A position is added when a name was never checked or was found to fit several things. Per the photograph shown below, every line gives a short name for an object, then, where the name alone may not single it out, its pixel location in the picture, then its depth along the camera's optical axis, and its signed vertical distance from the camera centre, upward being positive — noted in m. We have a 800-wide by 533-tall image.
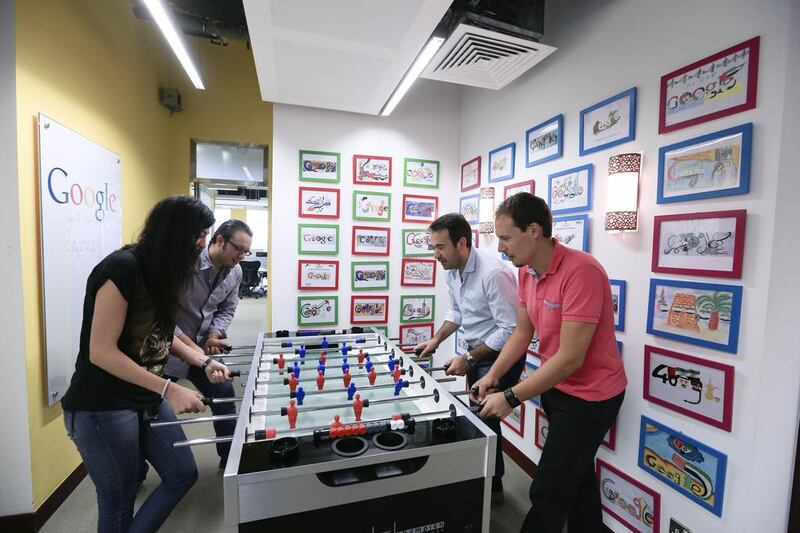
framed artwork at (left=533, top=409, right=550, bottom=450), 2.55 -1.27
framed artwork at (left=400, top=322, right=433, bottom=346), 3.85 -0.94
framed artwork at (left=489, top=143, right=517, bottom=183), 2.95 +0.71
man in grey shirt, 2.38 -0.43
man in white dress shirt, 2.18 -0.34
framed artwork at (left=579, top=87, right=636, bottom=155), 1.93 +0.72
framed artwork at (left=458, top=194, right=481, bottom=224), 3.51 +0.39
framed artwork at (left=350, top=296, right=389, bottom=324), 3.71 -0.67
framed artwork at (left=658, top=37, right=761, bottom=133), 1.43 +0.71
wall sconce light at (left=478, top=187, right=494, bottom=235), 3.20 +0.32
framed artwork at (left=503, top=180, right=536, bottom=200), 2.70 +0.47
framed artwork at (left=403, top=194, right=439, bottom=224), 3.78 +0.39
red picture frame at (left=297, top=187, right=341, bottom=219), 3.51 +0.39
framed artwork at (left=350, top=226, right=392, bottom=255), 3.67 +0.04
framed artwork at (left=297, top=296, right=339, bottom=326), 3.58 -0.67
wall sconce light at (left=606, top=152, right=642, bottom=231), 1.85 +0.31
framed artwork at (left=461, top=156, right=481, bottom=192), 3.47 +0.71
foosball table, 1.04 -0.70
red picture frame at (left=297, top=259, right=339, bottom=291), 3.55 -0.37
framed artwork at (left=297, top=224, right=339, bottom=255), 3.54 +0.03
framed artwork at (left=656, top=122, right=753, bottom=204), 1.44 +0.37
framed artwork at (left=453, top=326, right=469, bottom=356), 3.64 -1.00
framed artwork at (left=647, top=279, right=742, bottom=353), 1.48 -0.27
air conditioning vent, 2.29 +1.29
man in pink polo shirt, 1.50 -0.49
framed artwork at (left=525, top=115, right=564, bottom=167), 2.43 +0.75
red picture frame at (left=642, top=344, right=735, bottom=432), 1.49 -0.59
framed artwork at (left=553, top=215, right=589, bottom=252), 2.23 +0.12
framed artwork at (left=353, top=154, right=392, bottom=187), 3.62 +0.74
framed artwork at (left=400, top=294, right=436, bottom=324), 3.83 -0.66
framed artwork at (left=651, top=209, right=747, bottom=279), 1.46 +0.04
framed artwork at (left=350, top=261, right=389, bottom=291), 3.69 -0.32
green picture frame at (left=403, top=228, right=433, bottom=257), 3.80 +0.02
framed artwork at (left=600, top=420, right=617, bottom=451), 2.03 -1.05
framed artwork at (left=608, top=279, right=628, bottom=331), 1.97 -0.27
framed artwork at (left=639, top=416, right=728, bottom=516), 1.54 -0.96
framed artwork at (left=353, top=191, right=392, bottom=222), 3.64 +0.38
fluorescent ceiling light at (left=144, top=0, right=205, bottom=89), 1.91 +1.23
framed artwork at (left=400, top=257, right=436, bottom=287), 3.82 -0.29
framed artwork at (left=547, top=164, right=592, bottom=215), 2.21 +0.37
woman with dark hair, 1.26 -0.41
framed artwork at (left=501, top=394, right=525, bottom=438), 2.78 -1.36
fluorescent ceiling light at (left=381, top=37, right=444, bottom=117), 2.25 +1.23
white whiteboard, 2.06 +0.04
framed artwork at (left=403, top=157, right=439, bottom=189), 3.76 +0.75
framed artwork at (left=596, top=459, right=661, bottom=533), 1.83 -1.33
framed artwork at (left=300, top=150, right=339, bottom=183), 3.50 +0.74
